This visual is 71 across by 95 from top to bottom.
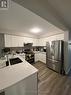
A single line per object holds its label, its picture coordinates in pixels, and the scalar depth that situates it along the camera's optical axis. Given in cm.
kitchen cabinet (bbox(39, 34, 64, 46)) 318
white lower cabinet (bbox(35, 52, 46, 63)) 396
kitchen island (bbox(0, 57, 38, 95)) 66
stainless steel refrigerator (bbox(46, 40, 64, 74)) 256
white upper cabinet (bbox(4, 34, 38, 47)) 311
